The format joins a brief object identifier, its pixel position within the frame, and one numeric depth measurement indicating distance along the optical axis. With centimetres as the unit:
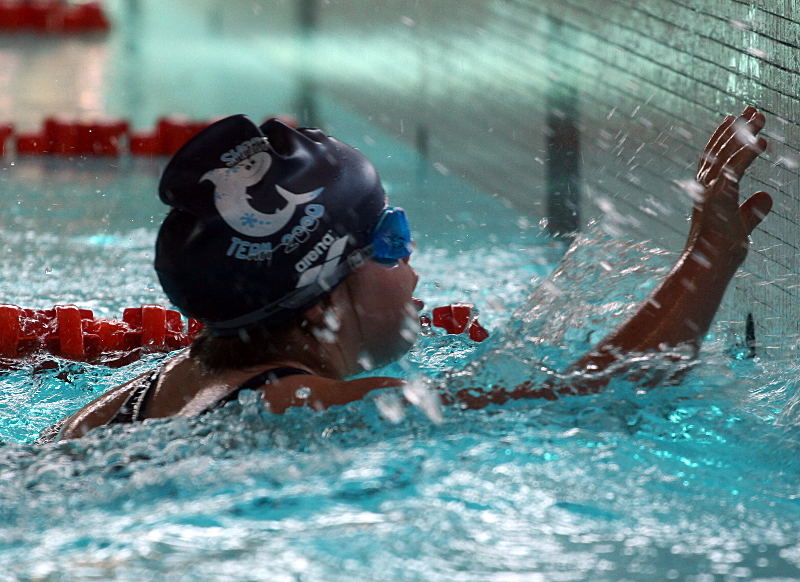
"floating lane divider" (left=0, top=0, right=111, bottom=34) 2536
